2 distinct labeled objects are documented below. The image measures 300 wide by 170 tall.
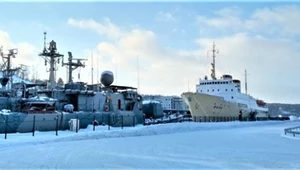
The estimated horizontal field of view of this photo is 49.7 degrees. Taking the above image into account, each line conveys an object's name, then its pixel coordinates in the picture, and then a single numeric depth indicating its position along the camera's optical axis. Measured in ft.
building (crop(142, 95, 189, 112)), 485.15
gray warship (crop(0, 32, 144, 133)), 79.82
